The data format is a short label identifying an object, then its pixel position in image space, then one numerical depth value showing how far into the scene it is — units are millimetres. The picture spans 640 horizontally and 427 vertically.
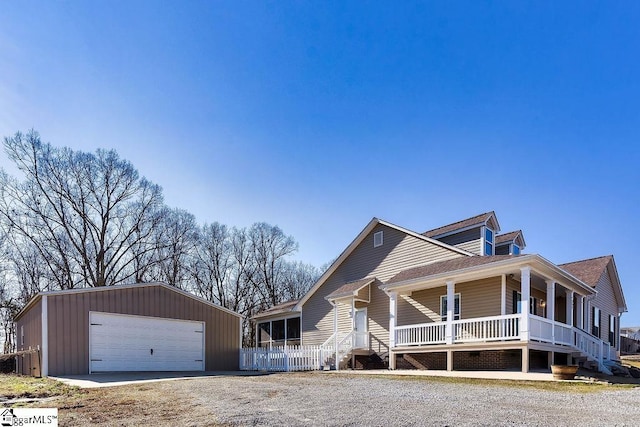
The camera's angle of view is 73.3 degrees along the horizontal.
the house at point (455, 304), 13695
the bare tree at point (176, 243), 34156
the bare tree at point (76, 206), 26719
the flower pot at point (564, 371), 10602
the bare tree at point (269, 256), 41719
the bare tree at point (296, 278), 43700
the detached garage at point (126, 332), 15320
